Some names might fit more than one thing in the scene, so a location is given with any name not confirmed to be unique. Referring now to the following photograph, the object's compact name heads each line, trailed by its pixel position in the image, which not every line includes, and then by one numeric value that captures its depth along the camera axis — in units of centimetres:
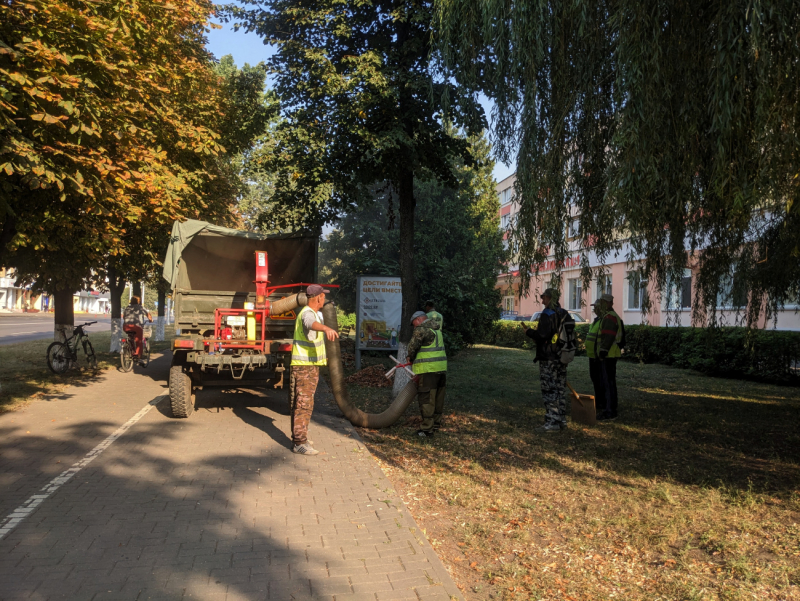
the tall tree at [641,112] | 461
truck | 901
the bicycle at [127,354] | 1641
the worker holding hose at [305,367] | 716
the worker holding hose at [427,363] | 814
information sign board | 1521
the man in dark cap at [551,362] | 838
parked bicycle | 1511
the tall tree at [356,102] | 1029
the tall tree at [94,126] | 735
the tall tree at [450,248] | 2034
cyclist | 1678
